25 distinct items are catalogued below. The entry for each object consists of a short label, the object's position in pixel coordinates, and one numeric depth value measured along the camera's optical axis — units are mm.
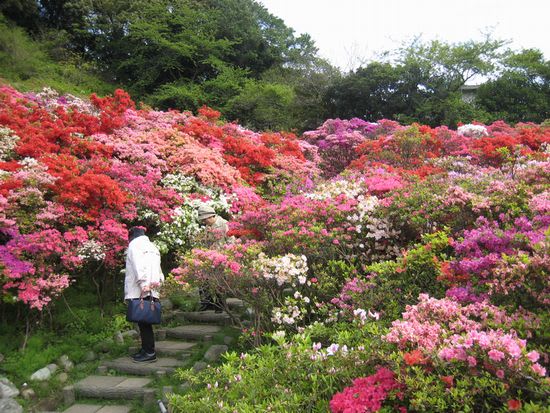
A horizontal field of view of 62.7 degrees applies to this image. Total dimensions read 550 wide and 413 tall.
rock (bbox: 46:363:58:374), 5230
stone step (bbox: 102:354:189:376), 5000
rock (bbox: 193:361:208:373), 4786
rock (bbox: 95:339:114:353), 5715
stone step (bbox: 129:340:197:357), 5387
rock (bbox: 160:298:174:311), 6710
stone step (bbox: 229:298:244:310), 6305
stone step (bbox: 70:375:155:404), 4621
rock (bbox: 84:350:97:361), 5574
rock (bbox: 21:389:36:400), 4828
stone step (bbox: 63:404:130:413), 4496
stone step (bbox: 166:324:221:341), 5733
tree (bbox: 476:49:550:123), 16641
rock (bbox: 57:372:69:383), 5108
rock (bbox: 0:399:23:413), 4496
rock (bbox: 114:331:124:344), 5801
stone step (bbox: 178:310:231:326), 6172
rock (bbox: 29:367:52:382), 5044
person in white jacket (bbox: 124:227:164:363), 4980
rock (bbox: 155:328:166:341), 5926
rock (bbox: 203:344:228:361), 5004
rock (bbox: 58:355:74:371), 5348
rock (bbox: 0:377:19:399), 4708
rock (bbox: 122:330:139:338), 5974
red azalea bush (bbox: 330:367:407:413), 2285
